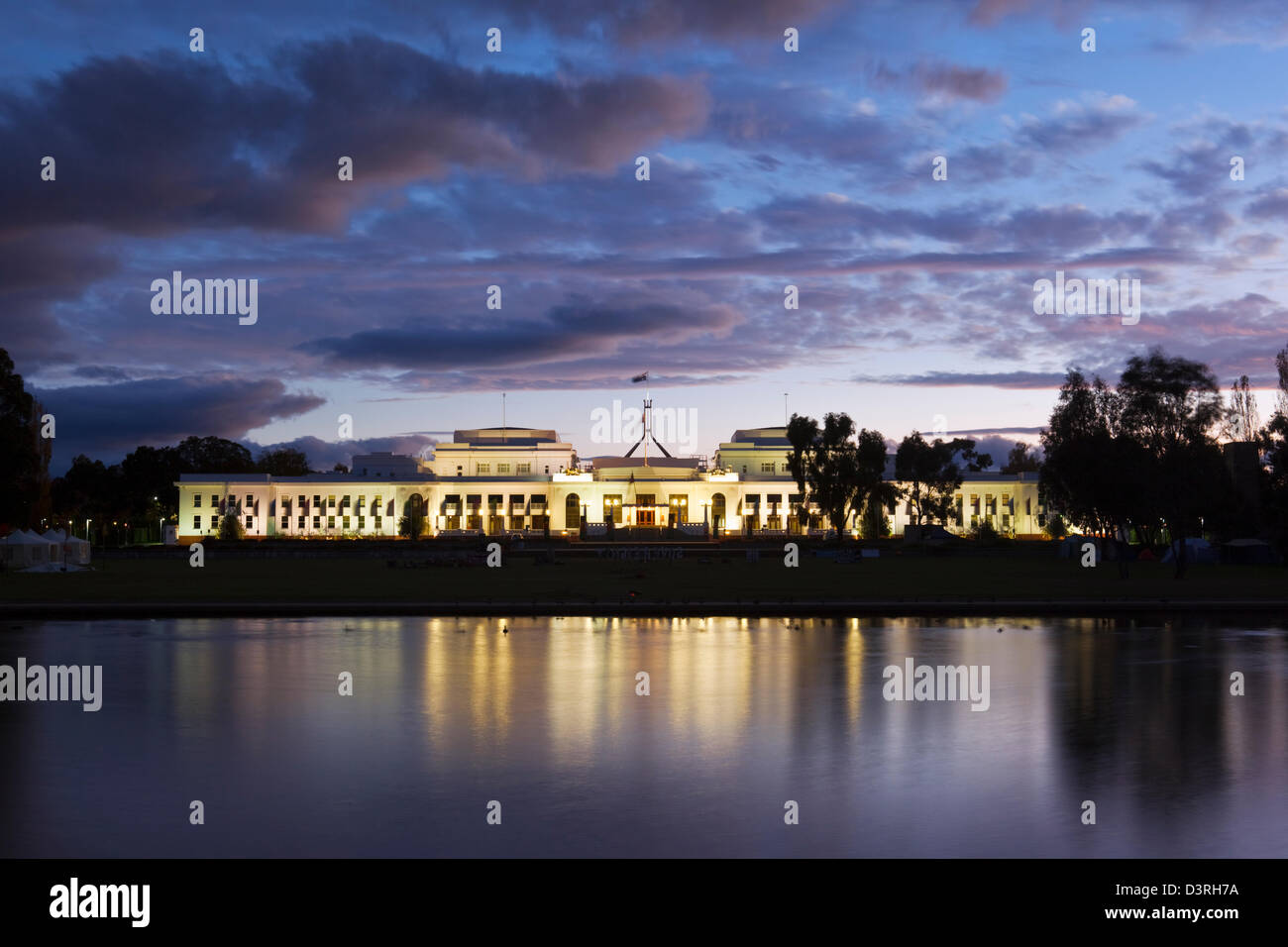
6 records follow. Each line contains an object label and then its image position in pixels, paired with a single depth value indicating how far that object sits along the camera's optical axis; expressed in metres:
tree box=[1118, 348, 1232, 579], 71.62
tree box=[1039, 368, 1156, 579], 74.06
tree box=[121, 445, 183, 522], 159.62
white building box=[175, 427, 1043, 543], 164.00
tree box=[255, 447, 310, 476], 193.00
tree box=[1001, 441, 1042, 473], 184.19
